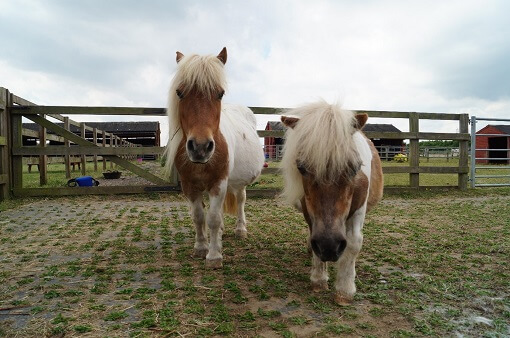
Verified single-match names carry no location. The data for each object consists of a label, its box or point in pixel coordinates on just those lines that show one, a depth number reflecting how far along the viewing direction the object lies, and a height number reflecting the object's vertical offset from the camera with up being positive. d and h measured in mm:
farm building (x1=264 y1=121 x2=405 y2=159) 42438 +4234
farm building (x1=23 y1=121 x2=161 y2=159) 33719 +3874
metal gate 12861 +602
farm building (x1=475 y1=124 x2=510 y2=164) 29034 +1664
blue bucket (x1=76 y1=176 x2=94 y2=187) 7789 -356
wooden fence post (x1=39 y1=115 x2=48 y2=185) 8086 -19
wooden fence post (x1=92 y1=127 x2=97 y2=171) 14690 +1337
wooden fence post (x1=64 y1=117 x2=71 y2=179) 10015 +467
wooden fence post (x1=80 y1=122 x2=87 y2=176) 11667 +24
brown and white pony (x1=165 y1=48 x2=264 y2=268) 2803 +210
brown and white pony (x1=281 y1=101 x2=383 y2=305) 2111 -117
